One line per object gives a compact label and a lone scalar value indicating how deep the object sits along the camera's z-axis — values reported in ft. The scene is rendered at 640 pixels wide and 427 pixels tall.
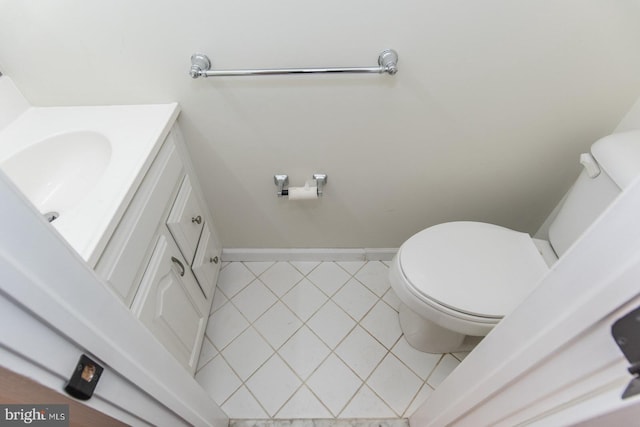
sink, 2.47
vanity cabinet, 2.37
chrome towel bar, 2.86
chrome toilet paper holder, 3.96
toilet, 2.81
